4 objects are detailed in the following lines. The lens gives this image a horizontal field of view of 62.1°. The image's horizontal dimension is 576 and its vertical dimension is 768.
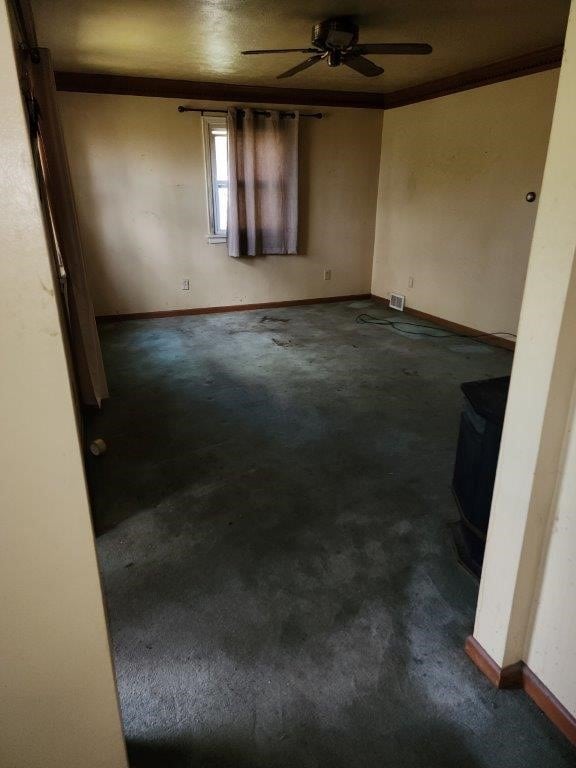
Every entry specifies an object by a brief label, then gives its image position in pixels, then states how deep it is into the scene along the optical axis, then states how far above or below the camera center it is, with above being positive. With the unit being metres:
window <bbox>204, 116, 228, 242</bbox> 5.14 +0.38
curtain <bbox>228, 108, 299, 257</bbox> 5.15 +0.29
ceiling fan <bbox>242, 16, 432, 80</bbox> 3.01 +1.01
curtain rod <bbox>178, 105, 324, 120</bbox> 4.92 +0.98
